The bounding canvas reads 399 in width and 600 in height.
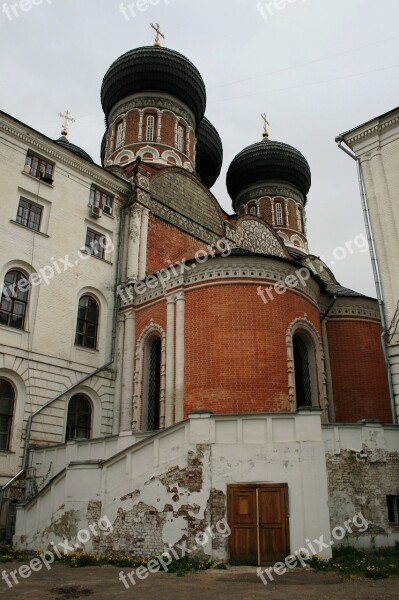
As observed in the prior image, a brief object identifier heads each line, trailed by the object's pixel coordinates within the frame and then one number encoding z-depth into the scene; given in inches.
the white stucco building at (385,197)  546.3
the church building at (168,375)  378.0
